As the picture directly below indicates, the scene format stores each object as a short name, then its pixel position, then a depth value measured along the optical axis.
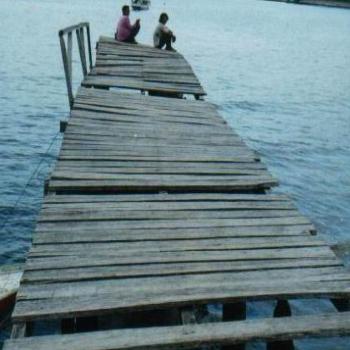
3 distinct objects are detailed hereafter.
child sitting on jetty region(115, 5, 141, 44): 16.70
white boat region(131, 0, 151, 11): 86.62
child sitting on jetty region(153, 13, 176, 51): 16.58
